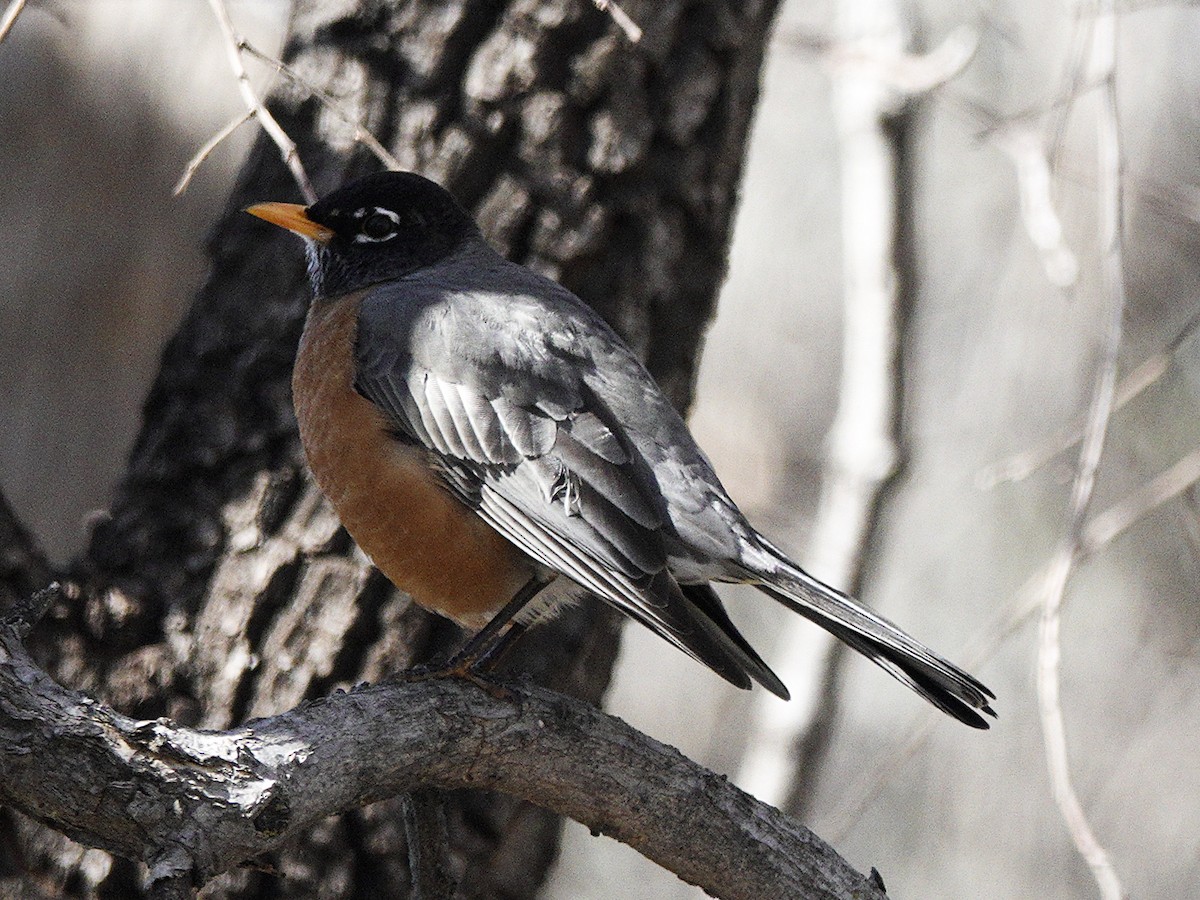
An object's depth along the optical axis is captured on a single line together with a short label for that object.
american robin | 6.06
